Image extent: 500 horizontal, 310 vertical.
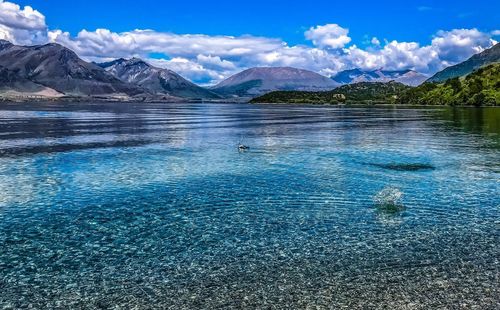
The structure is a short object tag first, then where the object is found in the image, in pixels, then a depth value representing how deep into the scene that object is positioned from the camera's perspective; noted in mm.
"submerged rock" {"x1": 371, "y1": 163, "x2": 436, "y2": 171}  51100
